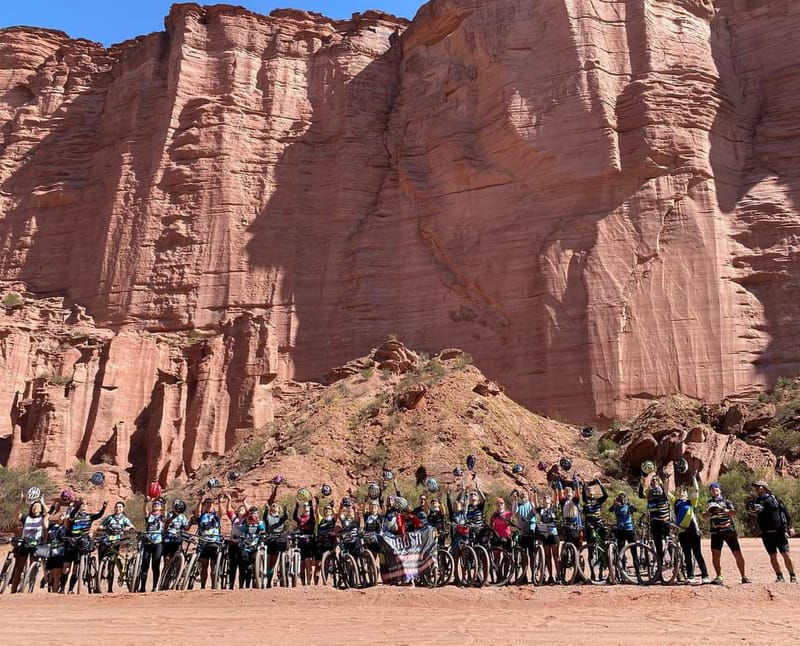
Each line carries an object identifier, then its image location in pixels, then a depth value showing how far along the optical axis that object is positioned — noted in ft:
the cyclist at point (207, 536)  41.83
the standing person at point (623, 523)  38.17
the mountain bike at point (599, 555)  37.52
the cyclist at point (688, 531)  36.01
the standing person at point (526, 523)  38.78
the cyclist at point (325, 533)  41.88
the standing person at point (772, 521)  34.19
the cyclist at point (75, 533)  41.45
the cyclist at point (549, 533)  38.40
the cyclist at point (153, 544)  41.14
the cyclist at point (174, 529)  41.50
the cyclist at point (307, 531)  42.39
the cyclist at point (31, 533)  41.16
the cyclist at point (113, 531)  42.01
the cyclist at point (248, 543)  41.55
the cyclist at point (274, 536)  41.98
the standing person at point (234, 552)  41.60
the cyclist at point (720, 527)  34.99
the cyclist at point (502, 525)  39.47
